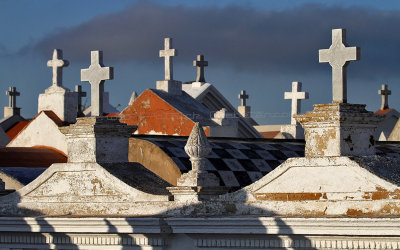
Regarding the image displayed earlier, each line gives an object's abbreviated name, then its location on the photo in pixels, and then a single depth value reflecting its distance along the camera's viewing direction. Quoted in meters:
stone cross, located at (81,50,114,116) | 15.95
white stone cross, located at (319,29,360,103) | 13.41
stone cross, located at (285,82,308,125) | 26.69
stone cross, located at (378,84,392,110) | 42.53
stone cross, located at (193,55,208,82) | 35.00
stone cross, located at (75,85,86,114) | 43.99
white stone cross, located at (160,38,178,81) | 28.16
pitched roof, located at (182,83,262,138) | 34.16
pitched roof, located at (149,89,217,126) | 29.23
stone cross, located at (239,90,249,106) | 43.62
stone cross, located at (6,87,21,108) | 44.69
